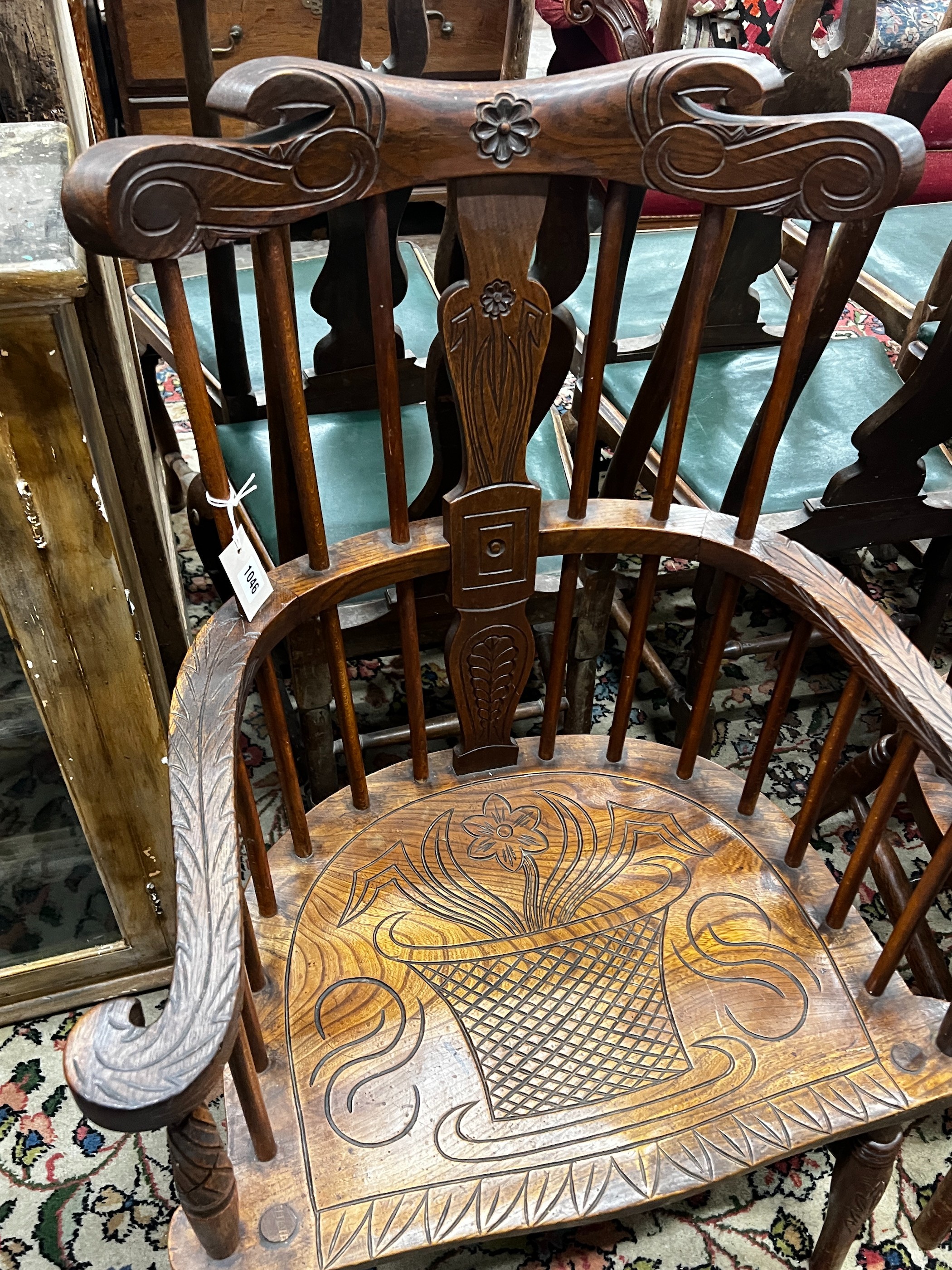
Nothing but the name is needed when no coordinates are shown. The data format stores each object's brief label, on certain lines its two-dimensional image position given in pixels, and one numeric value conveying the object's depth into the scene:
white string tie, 0.80
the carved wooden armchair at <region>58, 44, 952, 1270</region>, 0.69
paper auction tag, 0.82
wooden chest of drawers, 2.69
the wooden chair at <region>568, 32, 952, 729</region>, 1.14
